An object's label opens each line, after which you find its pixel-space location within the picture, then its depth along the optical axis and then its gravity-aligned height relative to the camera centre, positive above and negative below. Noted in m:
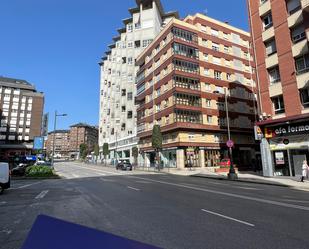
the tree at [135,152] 56.78 +3.37
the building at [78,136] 186.62 +23.01
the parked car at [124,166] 45.59 +0.28
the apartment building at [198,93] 43.97 +13.56
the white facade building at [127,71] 69.69 +28.66
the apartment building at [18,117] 96.31 +19.59
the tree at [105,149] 76.69 +5.32
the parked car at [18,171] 27.48 -0.24
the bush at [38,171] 26.31 -0.26
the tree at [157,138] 43.00 +4.79
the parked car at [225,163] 36.07 +0.47
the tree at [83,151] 127.19 +8.27
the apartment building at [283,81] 22.12 +7.69
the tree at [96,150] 91.37 +6.22
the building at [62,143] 189.62 +18.42
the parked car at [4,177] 14.62 -0.45
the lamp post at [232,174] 24.56 -0.77
